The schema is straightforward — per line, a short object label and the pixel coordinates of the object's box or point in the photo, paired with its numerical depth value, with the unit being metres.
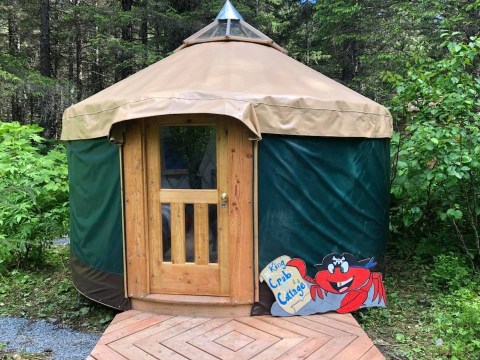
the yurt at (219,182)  2.96
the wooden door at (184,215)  3.00
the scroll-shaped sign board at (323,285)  3.01
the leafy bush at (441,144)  3.58
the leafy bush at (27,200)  4.39
